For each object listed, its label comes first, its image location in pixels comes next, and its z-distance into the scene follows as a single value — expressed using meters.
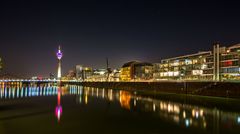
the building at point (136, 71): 79.84
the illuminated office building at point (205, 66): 48.48
